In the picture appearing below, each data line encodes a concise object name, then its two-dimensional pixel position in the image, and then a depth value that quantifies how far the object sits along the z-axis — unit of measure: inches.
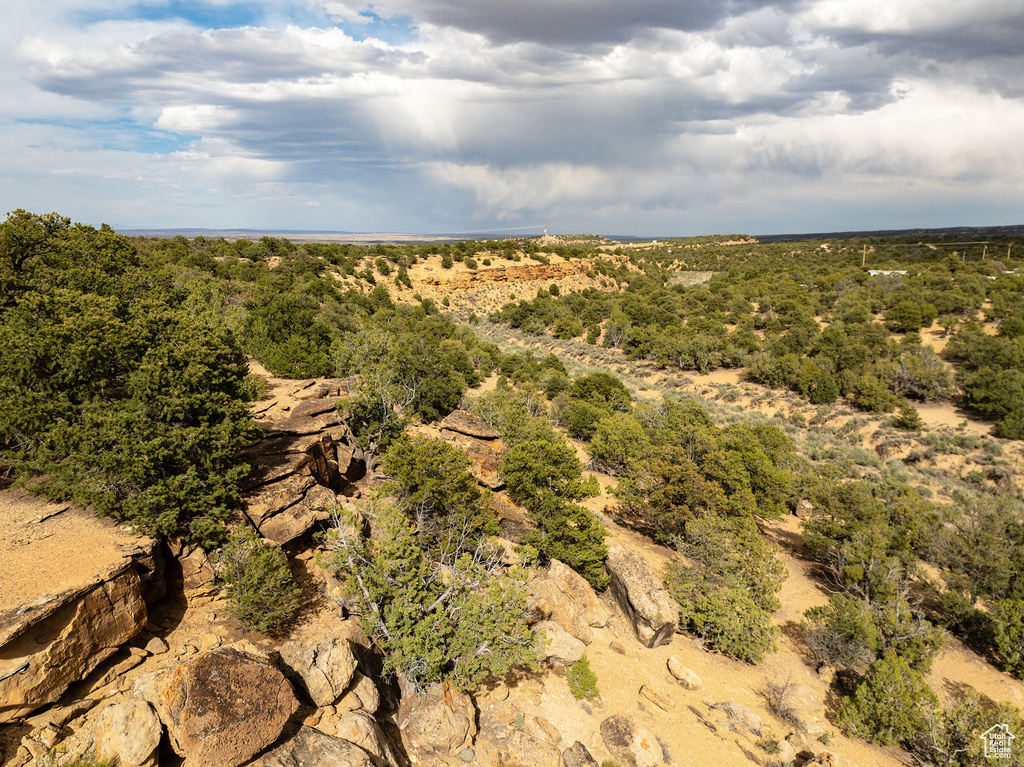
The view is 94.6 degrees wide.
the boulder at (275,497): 499.5
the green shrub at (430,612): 392.2
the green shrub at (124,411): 428.1
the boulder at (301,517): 495.5
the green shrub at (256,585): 400.5
